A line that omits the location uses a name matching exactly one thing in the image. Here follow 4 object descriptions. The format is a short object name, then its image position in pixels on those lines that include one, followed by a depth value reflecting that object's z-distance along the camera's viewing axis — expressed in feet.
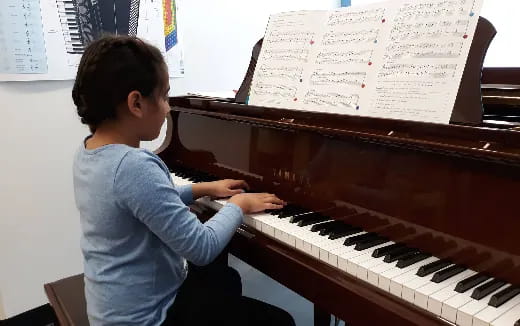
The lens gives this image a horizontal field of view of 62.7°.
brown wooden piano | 2.97
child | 3.35
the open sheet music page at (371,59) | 3.78
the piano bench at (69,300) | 4.50
